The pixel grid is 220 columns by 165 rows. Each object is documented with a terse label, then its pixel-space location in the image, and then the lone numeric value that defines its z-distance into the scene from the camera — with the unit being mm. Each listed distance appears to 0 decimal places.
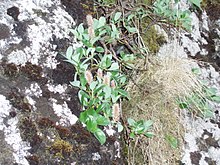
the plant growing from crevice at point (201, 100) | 2107
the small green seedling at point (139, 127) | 1883
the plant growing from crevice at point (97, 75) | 1722
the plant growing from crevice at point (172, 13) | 2295
